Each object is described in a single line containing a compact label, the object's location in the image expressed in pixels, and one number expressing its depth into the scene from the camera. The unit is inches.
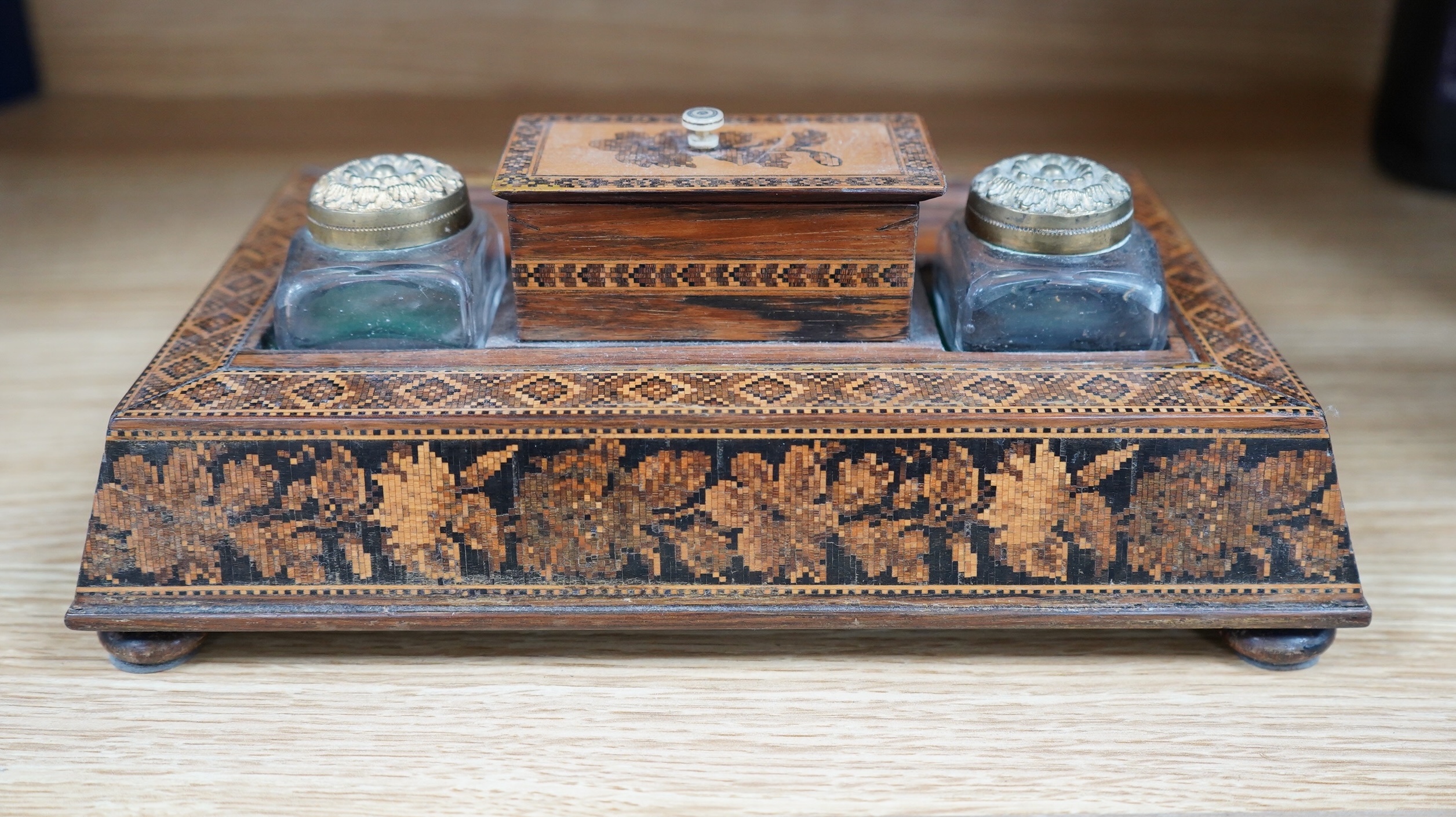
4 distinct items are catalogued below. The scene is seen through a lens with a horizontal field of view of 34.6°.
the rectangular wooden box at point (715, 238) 21.2
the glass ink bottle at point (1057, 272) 21.6
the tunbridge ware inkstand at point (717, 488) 20.6
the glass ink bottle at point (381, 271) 21.7
